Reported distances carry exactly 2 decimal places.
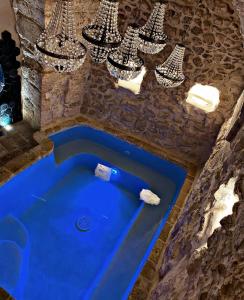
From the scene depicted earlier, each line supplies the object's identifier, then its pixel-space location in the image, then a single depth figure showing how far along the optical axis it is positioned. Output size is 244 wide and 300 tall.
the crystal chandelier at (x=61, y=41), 1.76
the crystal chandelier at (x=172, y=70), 2.57
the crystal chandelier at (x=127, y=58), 1.97
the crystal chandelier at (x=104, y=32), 1.91
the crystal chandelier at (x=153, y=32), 2.32
